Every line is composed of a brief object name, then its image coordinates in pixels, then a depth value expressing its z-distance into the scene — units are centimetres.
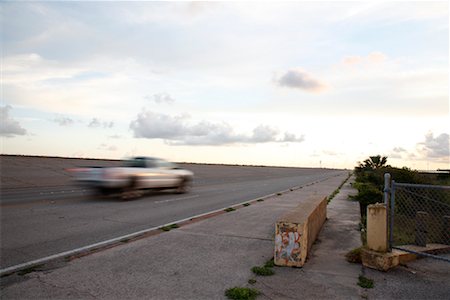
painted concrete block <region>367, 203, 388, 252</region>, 592
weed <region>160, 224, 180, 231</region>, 865
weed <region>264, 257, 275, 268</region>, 583
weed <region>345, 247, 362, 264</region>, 615
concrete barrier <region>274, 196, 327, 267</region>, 584
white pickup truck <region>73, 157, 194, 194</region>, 1440
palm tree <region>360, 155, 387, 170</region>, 5915
